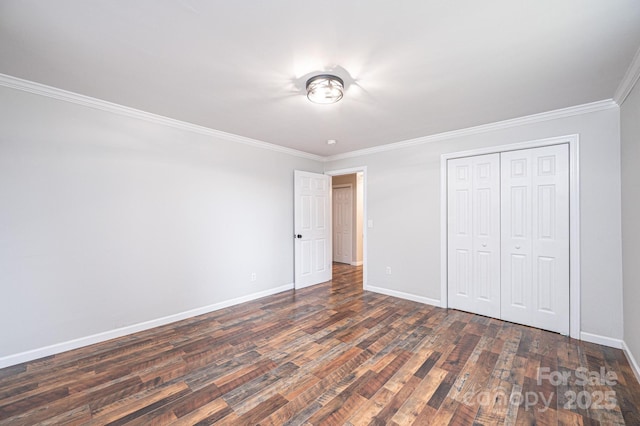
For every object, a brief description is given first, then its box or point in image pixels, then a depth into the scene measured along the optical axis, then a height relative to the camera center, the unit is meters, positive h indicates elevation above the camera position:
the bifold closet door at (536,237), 2.97 -0.27
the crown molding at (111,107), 2.35 +1.13
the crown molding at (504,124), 2.77 +1.12
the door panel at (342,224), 7.22 -0.29
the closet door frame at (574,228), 2.86 -0.15
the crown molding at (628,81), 2.00 +1.13
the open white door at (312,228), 4.80 -0.26
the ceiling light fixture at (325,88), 2.20 +1.07
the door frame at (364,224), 4.69 -0.19
